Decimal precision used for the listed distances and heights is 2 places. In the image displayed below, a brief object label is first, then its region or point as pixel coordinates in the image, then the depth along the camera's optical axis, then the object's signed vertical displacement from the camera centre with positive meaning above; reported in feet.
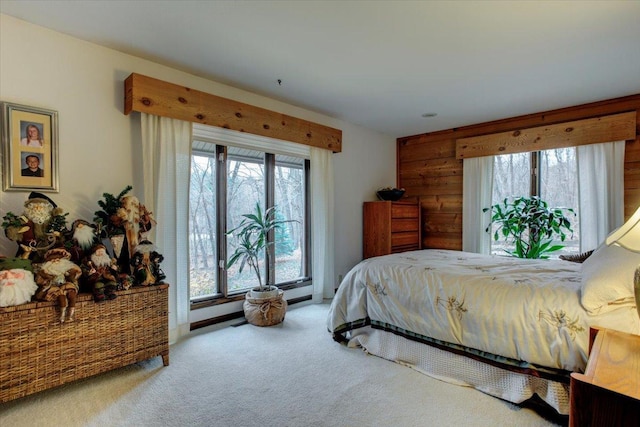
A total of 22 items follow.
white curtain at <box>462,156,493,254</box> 13.65 +0.41
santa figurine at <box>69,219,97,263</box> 6.57 -0.52
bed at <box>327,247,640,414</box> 5.48 -2.16
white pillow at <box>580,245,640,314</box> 5.20 -1.23
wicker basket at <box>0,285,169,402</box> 5.65 -2.47
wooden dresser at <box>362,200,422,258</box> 13.93 -0.67
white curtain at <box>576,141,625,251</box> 10.68 +0.70
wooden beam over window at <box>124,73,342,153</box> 7.95 +3.01
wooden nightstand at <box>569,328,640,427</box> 2.99 -1.82
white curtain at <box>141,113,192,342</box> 8.35 +0.47
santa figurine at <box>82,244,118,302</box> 6.45 -1.22
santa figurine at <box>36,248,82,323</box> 5.97 -1.23
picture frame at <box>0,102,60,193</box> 6.63 +1.44
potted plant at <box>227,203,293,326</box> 10.06 -1.63
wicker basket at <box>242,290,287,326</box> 10.02 -3.08
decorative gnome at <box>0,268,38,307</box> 5.52 -1.25
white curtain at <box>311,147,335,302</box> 12.53 -0.23
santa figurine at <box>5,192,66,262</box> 6.09 -0.21
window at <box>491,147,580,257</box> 11.98 +1.26
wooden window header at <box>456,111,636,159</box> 10.59 +2.79
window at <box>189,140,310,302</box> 10.09 +0.22
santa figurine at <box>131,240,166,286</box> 7.29 -1.16
